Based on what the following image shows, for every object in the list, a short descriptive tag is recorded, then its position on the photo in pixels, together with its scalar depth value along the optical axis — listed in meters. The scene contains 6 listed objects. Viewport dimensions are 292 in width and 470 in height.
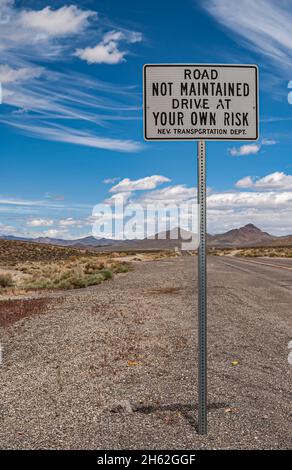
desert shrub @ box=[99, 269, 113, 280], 27.44
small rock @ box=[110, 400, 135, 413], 5.99
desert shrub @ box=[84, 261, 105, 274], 33.64
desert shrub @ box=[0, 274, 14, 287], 27.04
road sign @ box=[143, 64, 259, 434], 5.11
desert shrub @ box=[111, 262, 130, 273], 33.34
